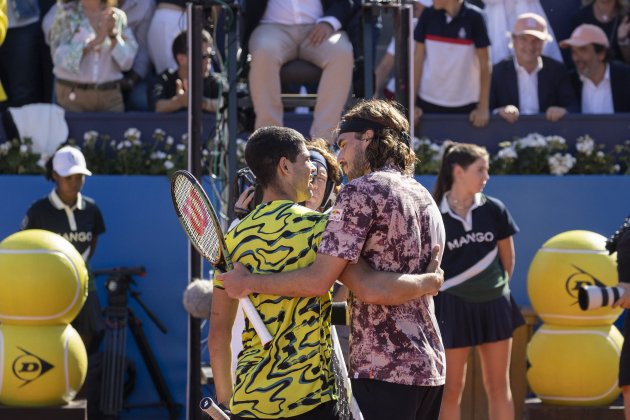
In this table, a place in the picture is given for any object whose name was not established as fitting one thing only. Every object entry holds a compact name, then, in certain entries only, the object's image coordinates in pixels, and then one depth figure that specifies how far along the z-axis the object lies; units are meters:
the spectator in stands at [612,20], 19.22
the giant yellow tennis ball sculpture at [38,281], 13.33
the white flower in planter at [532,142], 17.10
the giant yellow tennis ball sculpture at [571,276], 13.74
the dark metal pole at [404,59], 12.76
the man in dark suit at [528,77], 18.05
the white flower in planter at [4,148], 16.86
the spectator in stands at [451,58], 17.63
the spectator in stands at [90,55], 17.66
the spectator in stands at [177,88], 16.71
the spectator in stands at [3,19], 12.87
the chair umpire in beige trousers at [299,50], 14.84
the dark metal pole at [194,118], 12.62
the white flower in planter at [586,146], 17.14
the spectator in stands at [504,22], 18.96
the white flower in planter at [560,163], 17.04
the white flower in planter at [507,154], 16.96
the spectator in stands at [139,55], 18.20
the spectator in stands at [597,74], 18.43
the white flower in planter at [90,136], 16.98
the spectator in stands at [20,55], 18.58
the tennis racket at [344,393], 7.32
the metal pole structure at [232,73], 13.97
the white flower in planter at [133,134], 16.93
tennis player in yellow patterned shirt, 7.09
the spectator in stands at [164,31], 18.64
